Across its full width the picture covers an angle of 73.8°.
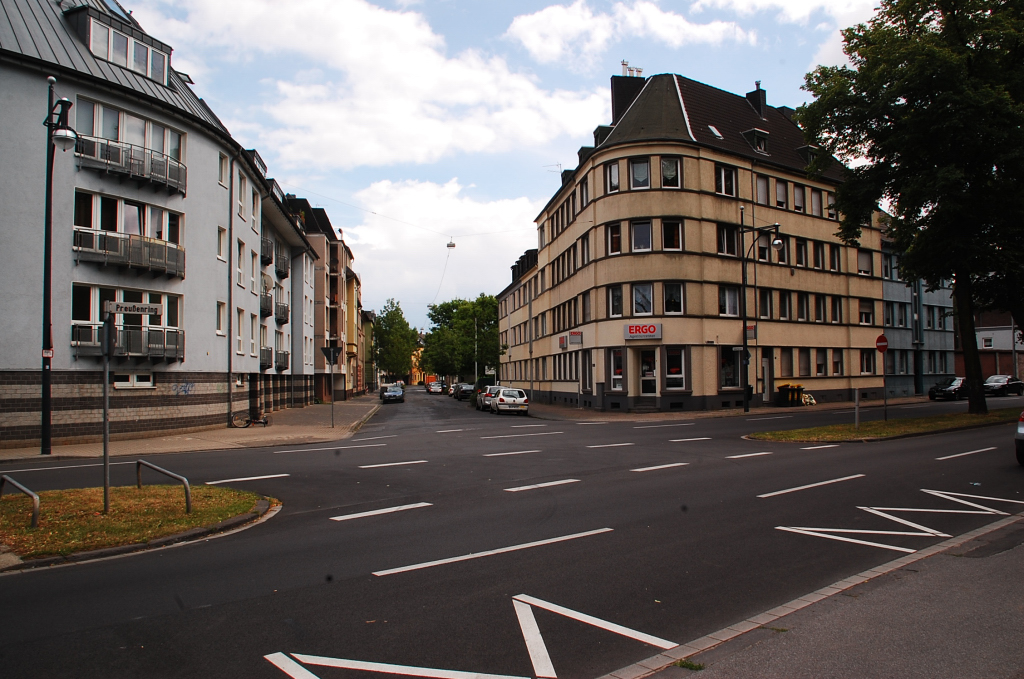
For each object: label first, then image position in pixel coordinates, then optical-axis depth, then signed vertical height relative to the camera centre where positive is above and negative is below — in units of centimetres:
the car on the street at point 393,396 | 5666 -202
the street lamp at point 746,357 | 3076 +46
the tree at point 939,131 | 2177 +788
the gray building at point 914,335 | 4641 +213
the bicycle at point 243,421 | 2568 -182
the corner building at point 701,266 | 3344 +549
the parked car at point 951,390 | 3997 -150
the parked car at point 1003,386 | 4522 -148
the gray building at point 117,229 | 1919 +460
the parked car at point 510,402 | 3562 -168
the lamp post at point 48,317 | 1688 +146
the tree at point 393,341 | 10500 +483
